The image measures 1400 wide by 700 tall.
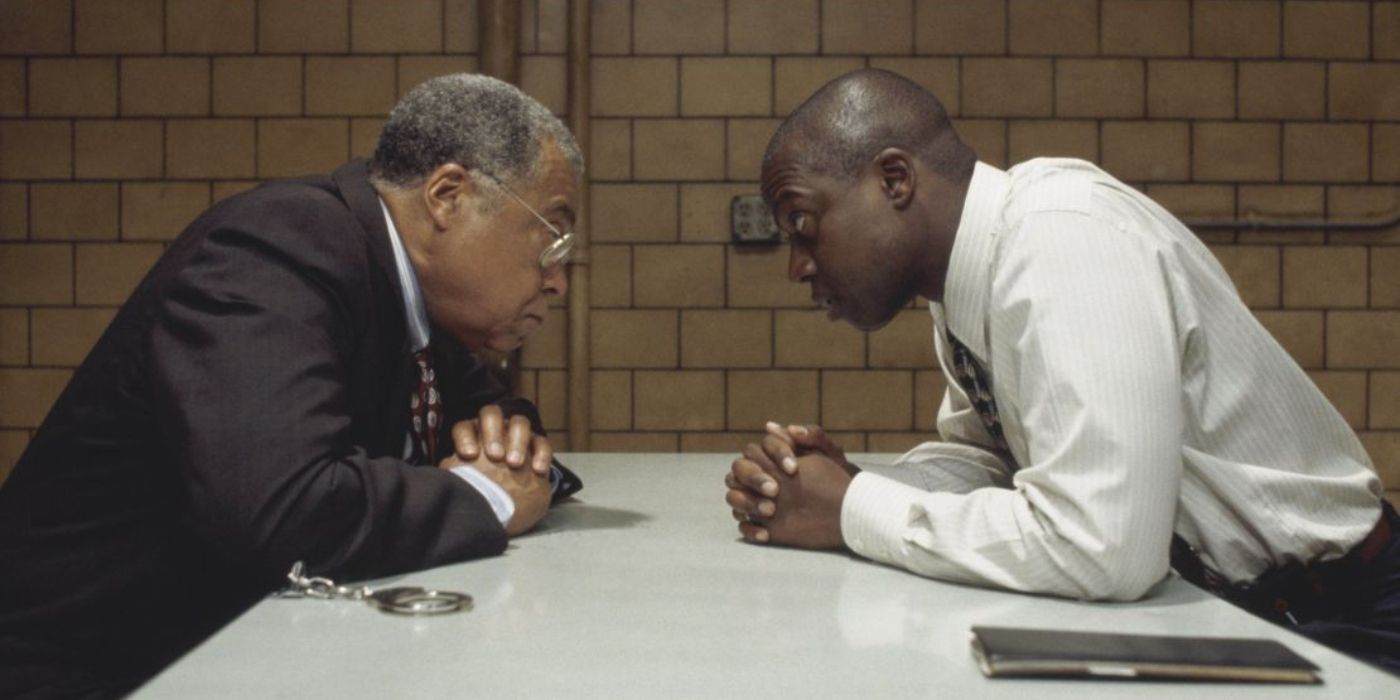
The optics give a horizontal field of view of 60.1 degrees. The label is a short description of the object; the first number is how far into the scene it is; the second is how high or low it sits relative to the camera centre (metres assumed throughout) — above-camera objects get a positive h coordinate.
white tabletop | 0.92 -0.26
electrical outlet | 3.56 +0.37
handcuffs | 1.15 -0.25
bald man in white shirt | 1.25 -0.06
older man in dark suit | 1.31 -0.08
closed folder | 0.92 -0.24
